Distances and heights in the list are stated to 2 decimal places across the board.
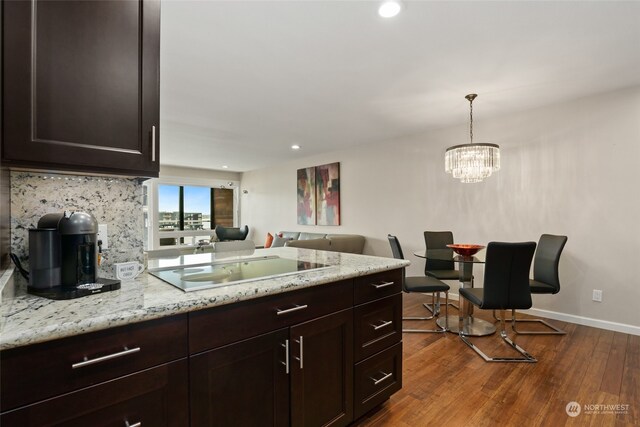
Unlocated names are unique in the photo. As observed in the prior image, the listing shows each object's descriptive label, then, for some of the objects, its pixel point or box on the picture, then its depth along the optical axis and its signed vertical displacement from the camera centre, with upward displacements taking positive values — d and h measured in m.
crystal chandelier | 3.22 +0.58
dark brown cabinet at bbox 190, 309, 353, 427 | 1.14 -0.70
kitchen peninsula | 0.84 -0.49
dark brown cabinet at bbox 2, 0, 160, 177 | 0.99 +0.47
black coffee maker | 1.13 -0.16
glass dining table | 3.09 -0.77
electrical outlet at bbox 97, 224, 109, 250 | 1.44 -0.09
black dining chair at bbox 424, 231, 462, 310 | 3.72 -0.46
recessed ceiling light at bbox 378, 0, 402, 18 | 1.83 +1.26
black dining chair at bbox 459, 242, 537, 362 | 2.52 -0.56
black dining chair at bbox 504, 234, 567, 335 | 3.06 -0.59
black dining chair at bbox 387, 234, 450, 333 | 3.18 -0.75
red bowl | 3.19 -0.37
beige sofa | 4.79 -0.48
